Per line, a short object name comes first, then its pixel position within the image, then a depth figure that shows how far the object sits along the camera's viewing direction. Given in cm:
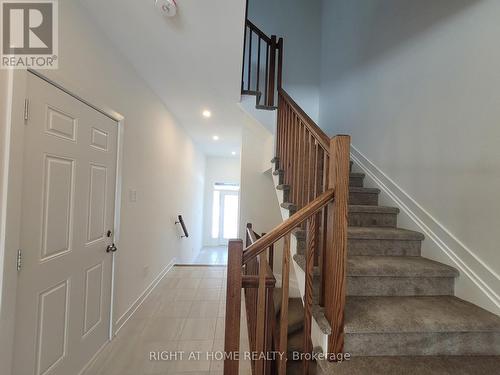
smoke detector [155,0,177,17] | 140
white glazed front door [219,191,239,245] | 768
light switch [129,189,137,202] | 229
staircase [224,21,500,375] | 110
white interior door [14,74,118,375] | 119
